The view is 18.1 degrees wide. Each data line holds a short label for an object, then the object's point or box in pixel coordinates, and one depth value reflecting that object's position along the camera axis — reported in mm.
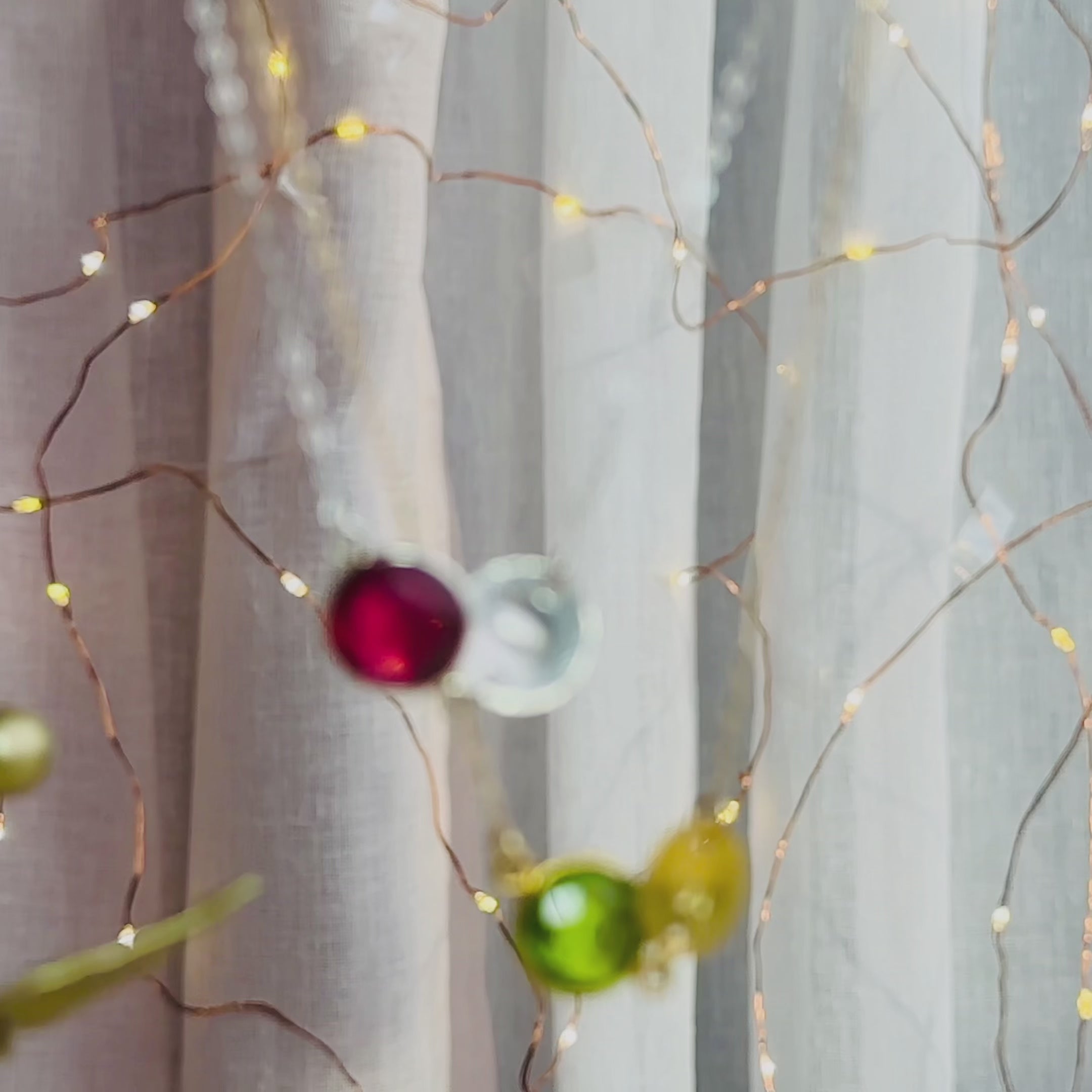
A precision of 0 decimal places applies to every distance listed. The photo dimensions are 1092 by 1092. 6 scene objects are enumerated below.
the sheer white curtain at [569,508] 414
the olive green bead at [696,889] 388
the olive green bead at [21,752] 388
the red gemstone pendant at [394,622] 385
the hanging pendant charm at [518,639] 397
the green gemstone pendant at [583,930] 382
